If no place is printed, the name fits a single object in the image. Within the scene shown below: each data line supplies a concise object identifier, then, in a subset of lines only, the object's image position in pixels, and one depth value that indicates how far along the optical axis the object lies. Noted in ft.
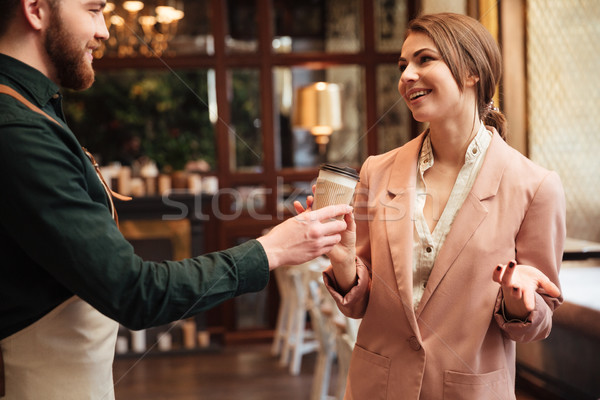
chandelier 19.53
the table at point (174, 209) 17.74
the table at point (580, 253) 9.54
